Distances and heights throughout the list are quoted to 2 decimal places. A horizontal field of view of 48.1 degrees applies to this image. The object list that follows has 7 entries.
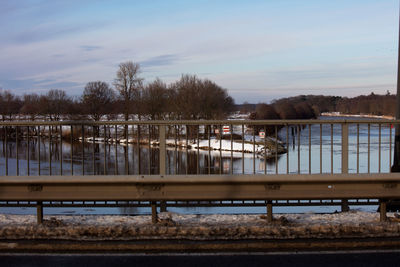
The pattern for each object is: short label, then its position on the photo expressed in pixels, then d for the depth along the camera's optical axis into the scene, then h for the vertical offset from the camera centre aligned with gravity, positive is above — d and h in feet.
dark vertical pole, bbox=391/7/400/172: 26.94 -1.59
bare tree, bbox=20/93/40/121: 216.33 +11.24
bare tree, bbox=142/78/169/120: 215.72 +8.56
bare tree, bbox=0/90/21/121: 278.26 +15.66
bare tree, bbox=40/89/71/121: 220.41 +9.54
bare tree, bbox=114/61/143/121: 281.54 +22.57
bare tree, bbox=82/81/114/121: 278.15 +12.81
